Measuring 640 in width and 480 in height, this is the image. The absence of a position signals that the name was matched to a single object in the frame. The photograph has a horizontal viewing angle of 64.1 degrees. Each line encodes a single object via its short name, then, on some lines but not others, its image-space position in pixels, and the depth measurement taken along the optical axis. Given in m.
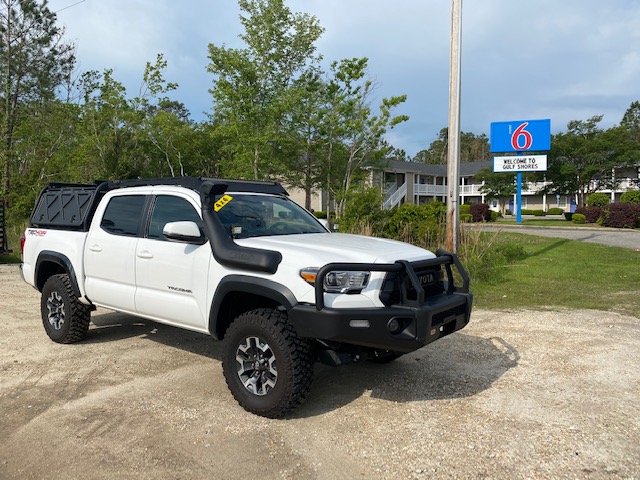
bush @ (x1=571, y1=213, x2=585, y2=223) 34.06
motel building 46.59
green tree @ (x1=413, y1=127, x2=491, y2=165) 91.50
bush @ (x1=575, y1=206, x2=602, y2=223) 31.60
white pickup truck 3.62
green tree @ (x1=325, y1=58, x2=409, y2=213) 21.67
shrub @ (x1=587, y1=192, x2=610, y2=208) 36.81
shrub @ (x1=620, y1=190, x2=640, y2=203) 36.12
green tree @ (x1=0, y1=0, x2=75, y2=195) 24.84
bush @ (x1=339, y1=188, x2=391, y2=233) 12.74
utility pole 10.28
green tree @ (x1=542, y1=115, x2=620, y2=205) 43.50
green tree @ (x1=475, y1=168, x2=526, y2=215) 51.69
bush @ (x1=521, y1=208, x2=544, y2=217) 53.85
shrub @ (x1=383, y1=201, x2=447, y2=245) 12.37
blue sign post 30.17
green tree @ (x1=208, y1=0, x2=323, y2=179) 19.20
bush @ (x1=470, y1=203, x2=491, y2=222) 36.50
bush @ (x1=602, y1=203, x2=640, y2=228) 28.02
